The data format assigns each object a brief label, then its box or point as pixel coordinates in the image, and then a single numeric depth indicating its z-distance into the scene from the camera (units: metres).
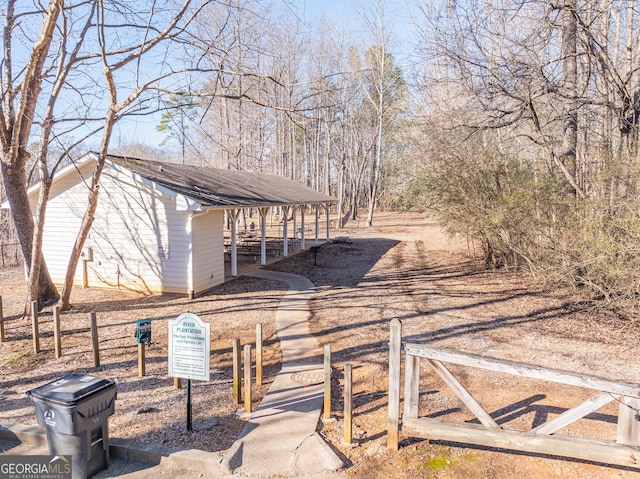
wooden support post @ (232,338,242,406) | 5.43
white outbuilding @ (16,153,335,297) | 11.85
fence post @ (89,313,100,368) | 6.77
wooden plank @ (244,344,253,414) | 5.20
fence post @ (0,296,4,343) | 8.17
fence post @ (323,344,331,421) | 5.04
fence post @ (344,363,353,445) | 4.58
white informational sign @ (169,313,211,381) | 4.77
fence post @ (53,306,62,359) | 7.30
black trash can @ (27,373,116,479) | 3.93
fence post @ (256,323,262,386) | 6.05
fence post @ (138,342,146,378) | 6.44
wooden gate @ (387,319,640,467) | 3.87
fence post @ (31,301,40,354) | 7.51
